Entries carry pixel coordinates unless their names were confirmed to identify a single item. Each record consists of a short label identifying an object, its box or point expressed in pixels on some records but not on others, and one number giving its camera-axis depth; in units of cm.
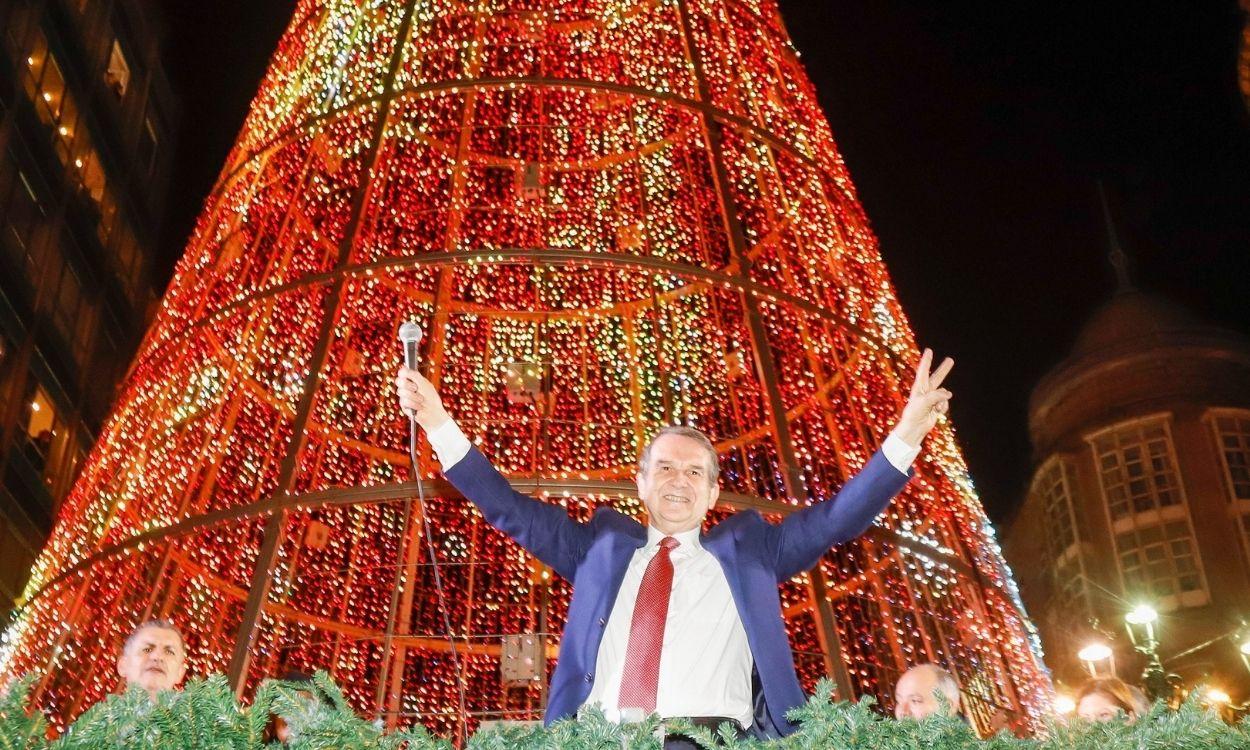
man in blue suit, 357
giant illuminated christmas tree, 801
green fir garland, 206
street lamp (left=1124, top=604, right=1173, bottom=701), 1359
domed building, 3164
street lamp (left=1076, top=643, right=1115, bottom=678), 1354
